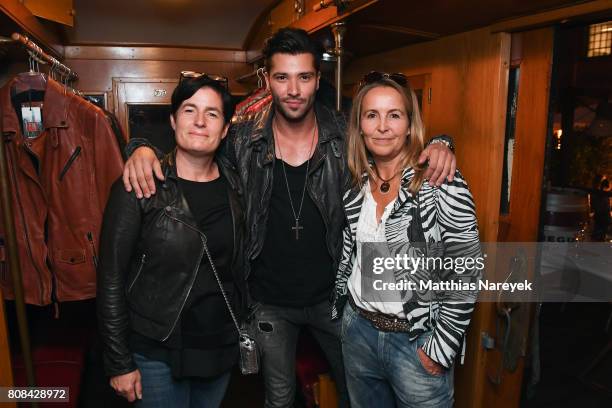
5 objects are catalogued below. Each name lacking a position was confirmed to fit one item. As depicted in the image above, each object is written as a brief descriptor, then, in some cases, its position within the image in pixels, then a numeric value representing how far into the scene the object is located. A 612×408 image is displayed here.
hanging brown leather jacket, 1.88
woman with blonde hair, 1.44
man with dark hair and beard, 1.81
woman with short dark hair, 1.50
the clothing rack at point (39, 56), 1.83
